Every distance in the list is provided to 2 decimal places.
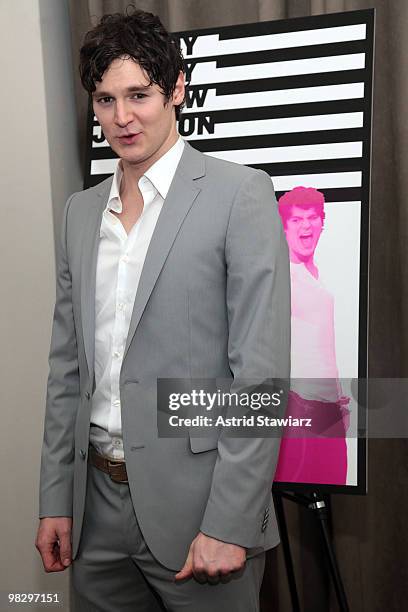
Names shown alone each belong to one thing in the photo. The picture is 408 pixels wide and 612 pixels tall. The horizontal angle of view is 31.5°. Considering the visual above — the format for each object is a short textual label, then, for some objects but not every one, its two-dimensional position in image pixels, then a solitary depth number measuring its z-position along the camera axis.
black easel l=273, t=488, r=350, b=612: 1.71
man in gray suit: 1.26
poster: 1.68
